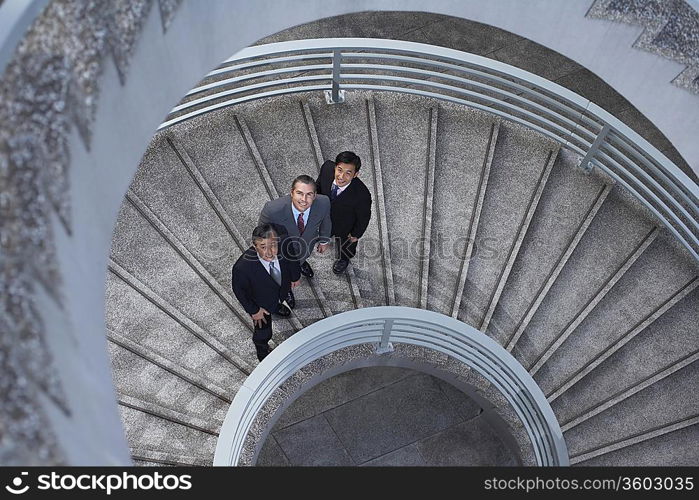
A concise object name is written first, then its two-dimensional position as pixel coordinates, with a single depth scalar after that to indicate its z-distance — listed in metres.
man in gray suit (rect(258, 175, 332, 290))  6.27
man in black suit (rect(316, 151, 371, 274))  6.49
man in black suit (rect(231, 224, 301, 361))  6.00
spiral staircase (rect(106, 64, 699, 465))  7.11
